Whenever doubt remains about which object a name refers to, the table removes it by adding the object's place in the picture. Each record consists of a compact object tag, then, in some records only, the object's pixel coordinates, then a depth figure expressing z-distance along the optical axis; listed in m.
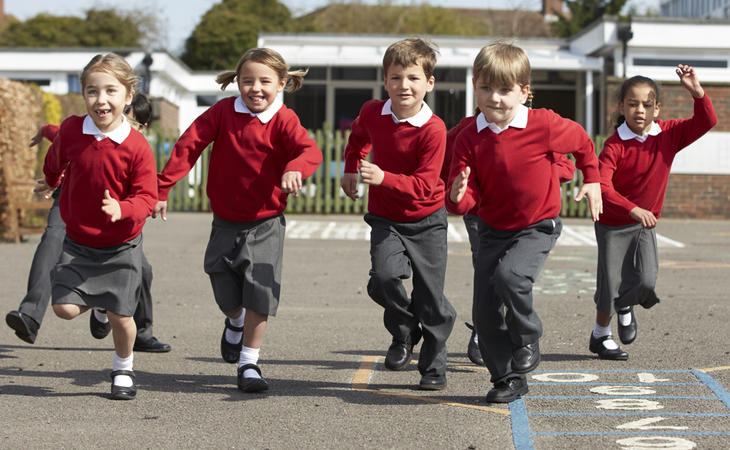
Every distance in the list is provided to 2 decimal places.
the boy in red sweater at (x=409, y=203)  5.80
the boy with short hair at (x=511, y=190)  5.43
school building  21.22
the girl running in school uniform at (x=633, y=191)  6.89
